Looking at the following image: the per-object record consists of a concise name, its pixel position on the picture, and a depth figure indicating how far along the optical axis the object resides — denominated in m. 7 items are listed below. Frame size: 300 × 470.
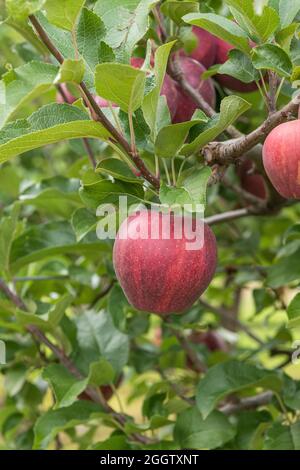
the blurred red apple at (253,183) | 1.19
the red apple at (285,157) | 0.79
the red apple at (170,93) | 0.93
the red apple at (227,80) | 1.03
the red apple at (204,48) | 1.02
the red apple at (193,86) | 0.97
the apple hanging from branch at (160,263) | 0.82
